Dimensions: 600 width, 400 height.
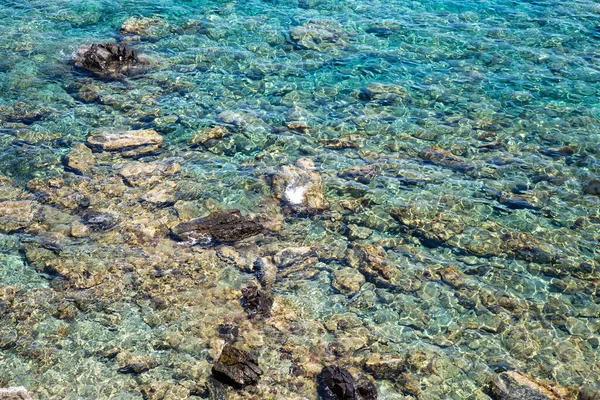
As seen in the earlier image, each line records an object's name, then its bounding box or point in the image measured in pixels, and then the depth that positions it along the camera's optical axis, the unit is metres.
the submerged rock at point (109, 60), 19.16
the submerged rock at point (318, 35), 21.27
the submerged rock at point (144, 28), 21.70
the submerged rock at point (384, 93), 18.30
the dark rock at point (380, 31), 22.08
